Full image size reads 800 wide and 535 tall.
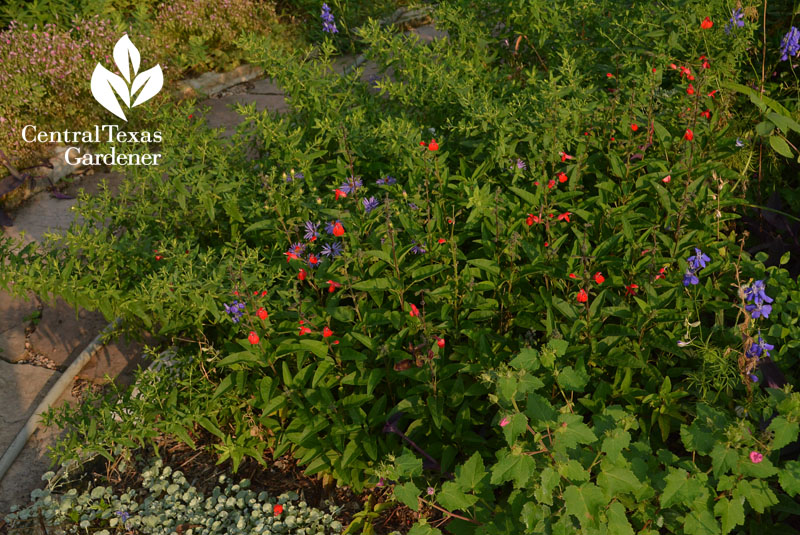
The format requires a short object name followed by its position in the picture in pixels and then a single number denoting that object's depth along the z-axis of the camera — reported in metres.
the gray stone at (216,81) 7.18
